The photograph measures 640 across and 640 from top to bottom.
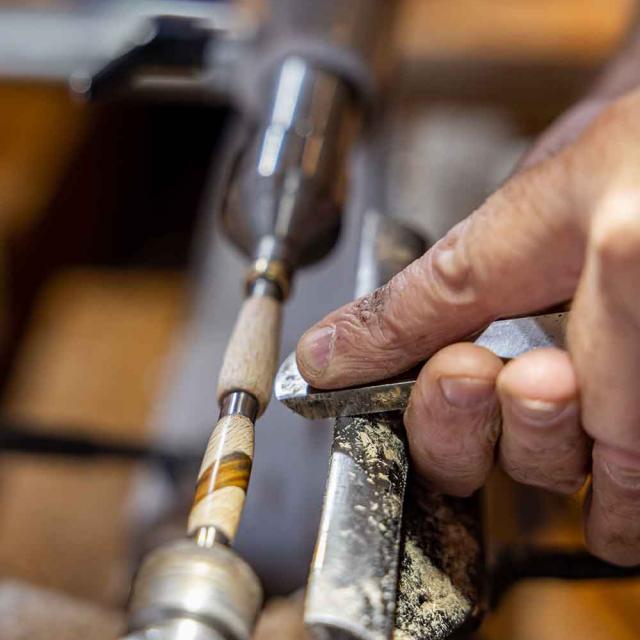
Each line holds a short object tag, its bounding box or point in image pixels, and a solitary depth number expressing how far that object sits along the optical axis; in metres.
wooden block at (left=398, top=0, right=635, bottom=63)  1.04
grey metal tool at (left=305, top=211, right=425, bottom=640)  0.36
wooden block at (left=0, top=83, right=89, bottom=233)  1.27
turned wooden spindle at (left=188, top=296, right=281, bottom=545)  0.38
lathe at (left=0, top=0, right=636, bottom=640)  0.36
